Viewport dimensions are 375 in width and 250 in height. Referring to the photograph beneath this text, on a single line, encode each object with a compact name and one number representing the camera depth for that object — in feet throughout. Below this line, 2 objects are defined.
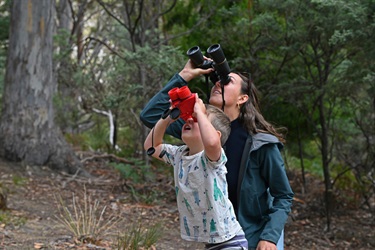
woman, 10.68
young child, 9.84
